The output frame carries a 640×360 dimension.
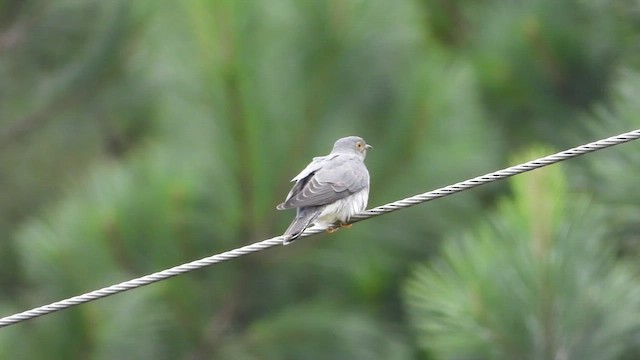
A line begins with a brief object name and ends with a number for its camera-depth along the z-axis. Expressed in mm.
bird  11297
